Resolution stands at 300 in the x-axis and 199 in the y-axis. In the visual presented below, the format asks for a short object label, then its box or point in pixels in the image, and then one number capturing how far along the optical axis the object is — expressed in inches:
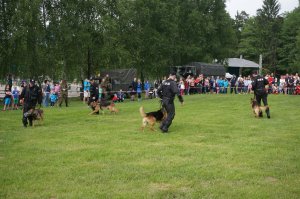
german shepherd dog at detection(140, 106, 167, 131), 479.8
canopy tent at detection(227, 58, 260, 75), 2541.8
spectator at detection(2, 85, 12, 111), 796.1
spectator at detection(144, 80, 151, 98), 1145.8
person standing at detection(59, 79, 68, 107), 888.2
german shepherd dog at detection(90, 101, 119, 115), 683.9
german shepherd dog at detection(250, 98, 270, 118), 603.8
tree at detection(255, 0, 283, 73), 2716.5
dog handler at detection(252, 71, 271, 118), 607.5
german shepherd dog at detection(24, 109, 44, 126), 530.0
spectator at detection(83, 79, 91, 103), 971.3
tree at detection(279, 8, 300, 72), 2581.7
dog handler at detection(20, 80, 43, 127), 530.0
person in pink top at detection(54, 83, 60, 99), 907.4
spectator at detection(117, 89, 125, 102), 1038.7
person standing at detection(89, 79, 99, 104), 712.4
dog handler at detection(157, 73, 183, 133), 470.6
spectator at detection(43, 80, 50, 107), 890.7
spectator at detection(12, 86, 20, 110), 858.8
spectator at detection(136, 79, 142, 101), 1066.0
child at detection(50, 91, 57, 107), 911.7
